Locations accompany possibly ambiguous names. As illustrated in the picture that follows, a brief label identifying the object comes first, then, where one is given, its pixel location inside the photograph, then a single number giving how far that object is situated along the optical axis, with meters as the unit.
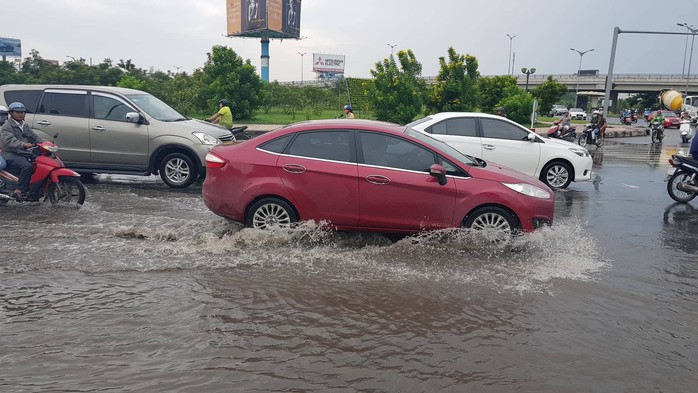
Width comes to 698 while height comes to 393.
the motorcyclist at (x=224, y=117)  14.86
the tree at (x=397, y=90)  25.55
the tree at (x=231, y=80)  31.45
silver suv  10.46
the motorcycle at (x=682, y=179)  10.34
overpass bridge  81.75
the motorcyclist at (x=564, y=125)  20.42
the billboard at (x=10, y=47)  73.19
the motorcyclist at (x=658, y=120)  27.39
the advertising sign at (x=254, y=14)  65.12
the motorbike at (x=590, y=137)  22.39
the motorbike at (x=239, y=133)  13.90
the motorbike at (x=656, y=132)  27.17
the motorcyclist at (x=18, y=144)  8.43
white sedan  11.30
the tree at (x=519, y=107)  29.34
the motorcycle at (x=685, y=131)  26.48
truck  47.39
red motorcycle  8.48
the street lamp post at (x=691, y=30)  37.55
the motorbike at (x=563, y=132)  20.35
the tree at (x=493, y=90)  31.17
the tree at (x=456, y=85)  27.44
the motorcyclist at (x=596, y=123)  22.28
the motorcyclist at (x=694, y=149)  10.31
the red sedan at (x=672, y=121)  47.19
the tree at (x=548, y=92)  37.34
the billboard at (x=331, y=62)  108.50
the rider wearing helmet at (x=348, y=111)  15.84
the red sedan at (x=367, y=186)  6.66
